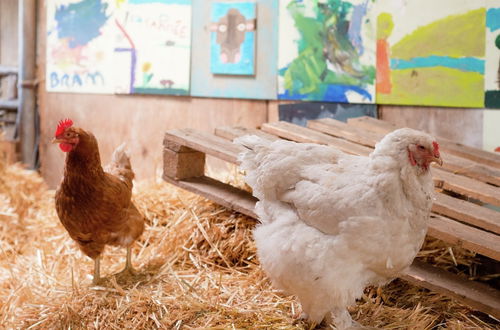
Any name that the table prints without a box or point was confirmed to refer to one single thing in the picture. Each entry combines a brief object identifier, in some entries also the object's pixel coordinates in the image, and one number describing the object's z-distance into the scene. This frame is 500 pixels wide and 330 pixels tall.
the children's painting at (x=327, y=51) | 3.90
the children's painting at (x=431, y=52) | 3.52
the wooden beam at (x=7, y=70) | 5.60
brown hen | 2.82
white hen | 2.08
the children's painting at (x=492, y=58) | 3.43
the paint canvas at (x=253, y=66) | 4.24
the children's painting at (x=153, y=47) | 4.59
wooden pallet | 2.43
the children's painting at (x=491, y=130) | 3.50
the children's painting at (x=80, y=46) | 4.96
